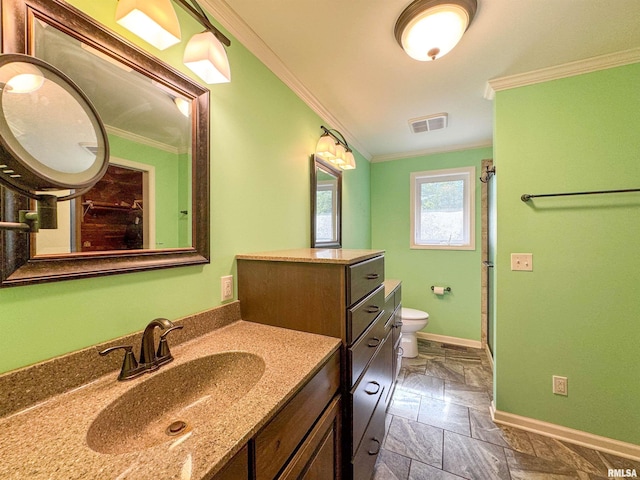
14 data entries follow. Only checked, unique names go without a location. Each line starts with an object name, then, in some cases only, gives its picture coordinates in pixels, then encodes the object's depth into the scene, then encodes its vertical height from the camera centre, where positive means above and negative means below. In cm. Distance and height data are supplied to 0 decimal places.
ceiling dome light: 111 +101
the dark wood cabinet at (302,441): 57 -57
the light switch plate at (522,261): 168 -17
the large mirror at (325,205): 196 +28
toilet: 263 -99
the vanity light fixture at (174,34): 74 +67
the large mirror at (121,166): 65 +28
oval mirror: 53 +26
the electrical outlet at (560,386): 162 -98
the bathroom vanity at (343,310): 105 -33
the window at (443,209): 299 +35
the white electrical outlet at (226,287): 119 -24
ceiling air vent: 226 +109
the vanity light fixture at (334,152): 189 +68
